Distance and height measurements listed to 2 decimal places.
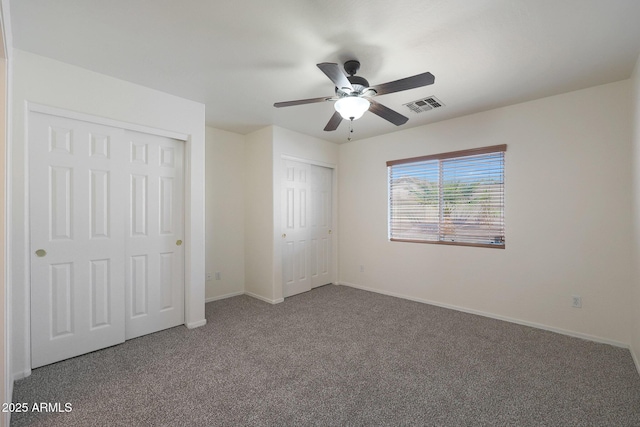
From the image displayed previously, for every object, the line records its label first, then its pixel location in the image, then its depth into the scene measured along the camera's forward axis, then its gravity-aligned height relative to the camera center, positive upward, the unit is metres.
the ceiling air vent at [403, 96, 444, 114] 3.15 +1.22
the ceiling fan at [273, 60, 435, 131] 1.99 +0.91
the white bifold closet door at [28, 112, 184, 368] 2.38 -0.22
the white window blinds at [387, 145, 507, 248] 3.51 +0.19
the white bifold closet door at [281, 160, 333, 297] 4.36 -0.23
